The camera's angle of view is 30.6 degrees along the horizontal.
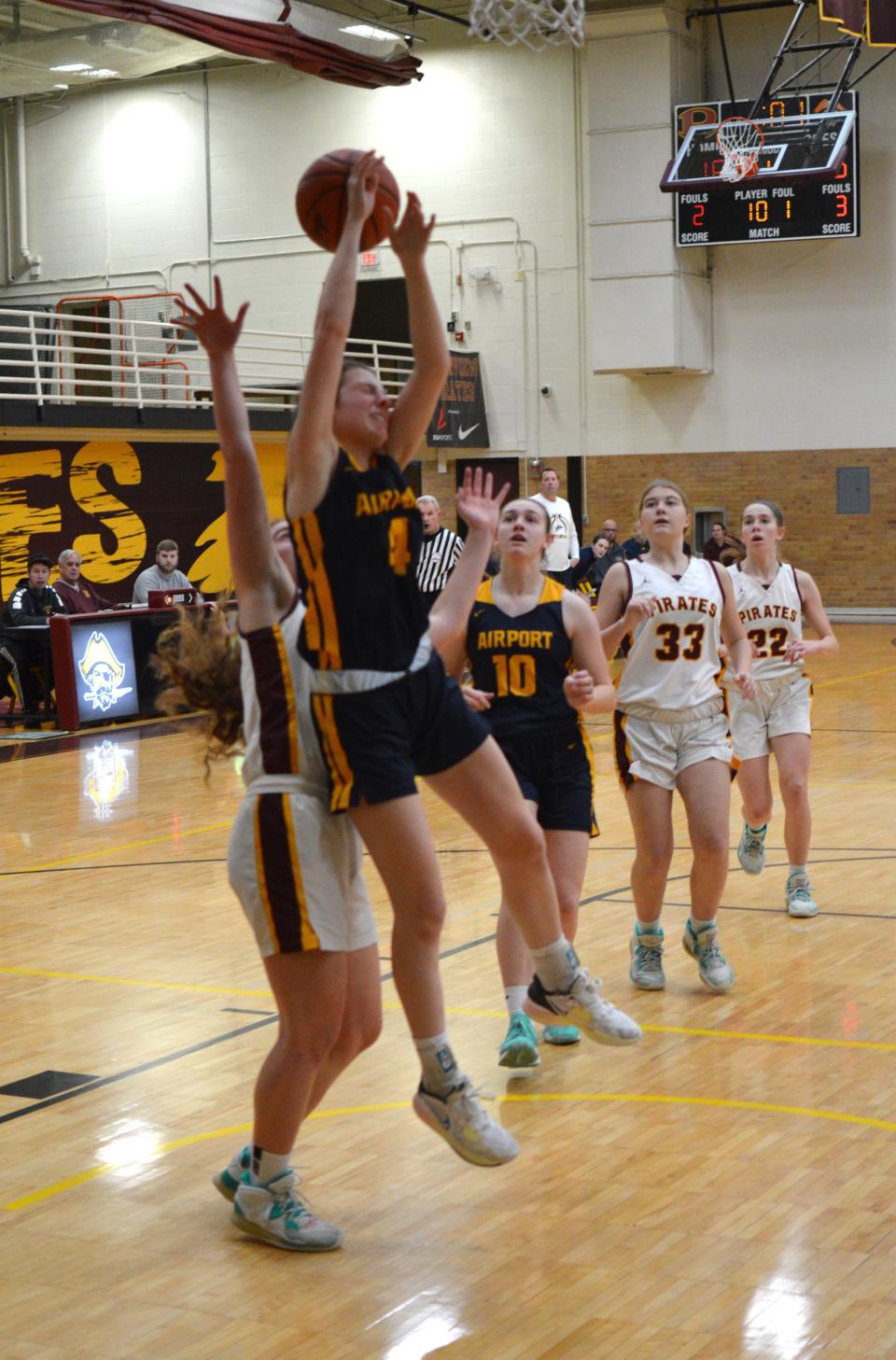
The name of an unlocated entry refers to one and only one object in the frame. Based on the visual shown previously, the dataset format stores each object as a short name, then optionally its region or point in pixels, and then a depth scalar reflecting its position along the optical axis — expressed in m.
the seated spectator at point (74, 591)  14.39
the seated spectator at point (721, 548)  20.17
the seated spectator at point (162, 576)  15.78
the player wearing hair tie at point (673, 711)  5.56
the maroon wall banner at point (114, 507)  17.50
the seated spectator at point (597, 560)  19.12
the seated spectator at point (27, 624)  14.05
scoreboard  20.09
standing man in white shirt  16.98
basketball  3.53
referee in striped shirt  11.96
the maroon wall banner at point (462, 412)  22.67
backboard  19.73
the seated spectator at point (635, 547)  16.30
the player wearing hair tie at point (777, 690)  6.87
